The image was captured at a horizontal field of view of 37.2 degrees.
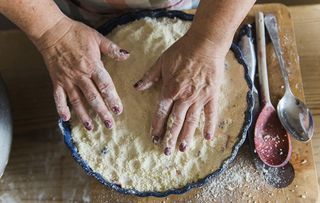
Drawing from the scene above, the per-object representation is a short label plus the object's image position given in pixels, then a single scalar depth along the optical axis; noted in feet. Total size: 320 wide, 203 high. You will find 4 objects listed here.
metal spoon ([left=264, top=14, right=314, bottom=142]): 2.75
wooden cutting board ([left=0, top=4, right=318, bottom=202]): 2.70
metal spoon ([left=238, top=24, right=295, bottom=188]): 2.71
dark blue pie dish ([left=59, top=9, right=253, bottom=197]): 2.55
